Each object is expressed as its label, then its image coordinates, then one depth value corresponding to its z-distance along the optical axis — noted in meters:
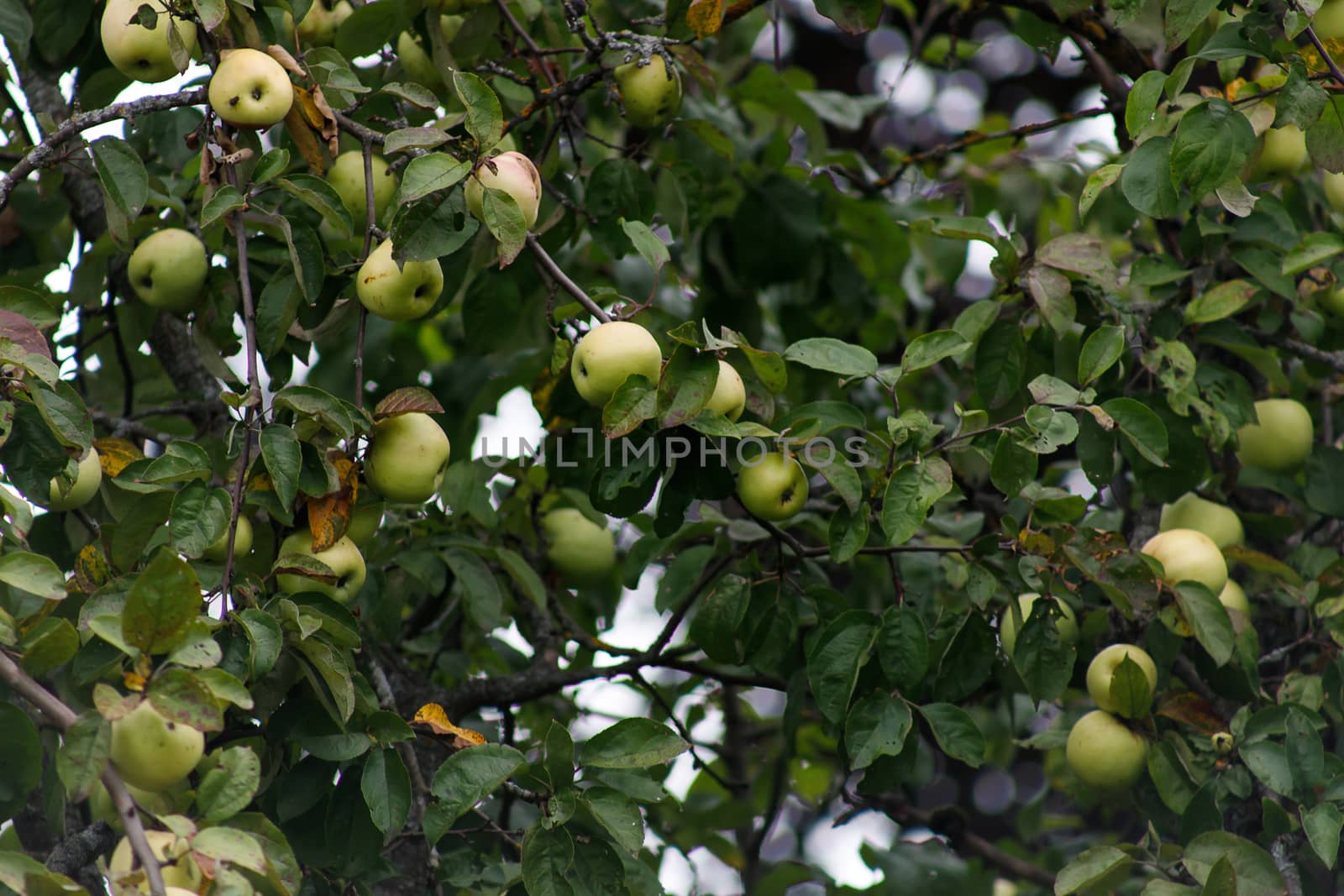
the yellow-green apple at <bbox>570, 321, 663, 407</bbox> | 6.13
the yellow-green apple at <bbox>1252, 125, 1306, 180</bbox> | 6.48
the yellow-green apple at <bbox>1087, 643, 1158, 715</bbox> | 6.40
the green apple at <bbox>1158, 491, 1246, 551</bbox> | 6.55
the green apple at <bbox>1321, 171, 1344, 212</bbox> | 6.58
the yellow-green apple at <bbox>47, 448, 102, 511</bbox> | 6.23
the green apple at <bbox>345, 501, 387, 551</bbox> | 6.21
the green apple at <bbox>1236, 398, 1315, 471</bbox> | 6.57
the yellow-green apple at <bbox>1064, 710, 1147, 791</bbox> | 6.40
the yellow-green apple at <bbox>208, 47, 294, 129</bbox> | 6.15
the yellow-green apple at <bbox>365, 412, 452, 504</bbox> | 6.17
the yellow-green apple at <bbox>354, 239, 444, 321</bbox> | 6.14
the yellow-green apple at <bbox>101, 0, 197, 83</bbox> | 6.23
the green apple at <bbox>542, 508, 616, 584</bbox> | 6.71
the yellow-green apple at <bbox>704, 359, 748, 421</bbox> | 6.15
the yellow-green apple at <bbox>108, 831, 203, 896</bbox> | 5.94
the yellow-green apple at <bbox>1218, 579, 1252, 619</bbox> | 6.49
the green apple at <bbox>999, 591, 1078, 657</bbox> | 6.48
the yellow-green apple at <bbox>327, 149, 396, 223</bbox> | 6.33
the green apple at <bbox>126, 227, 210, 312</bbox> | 6.32
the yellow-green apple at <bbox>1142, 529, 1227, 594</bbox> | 6.41
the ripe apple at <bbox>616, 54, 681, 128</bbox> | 6.39
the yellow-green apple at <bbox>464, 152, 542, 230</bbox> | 6.12
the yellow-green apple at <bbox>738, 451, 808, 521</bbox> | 6.18
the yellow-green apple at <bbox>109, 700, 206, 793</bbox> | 5.97
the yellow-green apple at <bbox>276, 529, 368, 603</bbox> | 6.15
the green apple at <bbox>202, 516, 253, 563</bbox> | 6.15
